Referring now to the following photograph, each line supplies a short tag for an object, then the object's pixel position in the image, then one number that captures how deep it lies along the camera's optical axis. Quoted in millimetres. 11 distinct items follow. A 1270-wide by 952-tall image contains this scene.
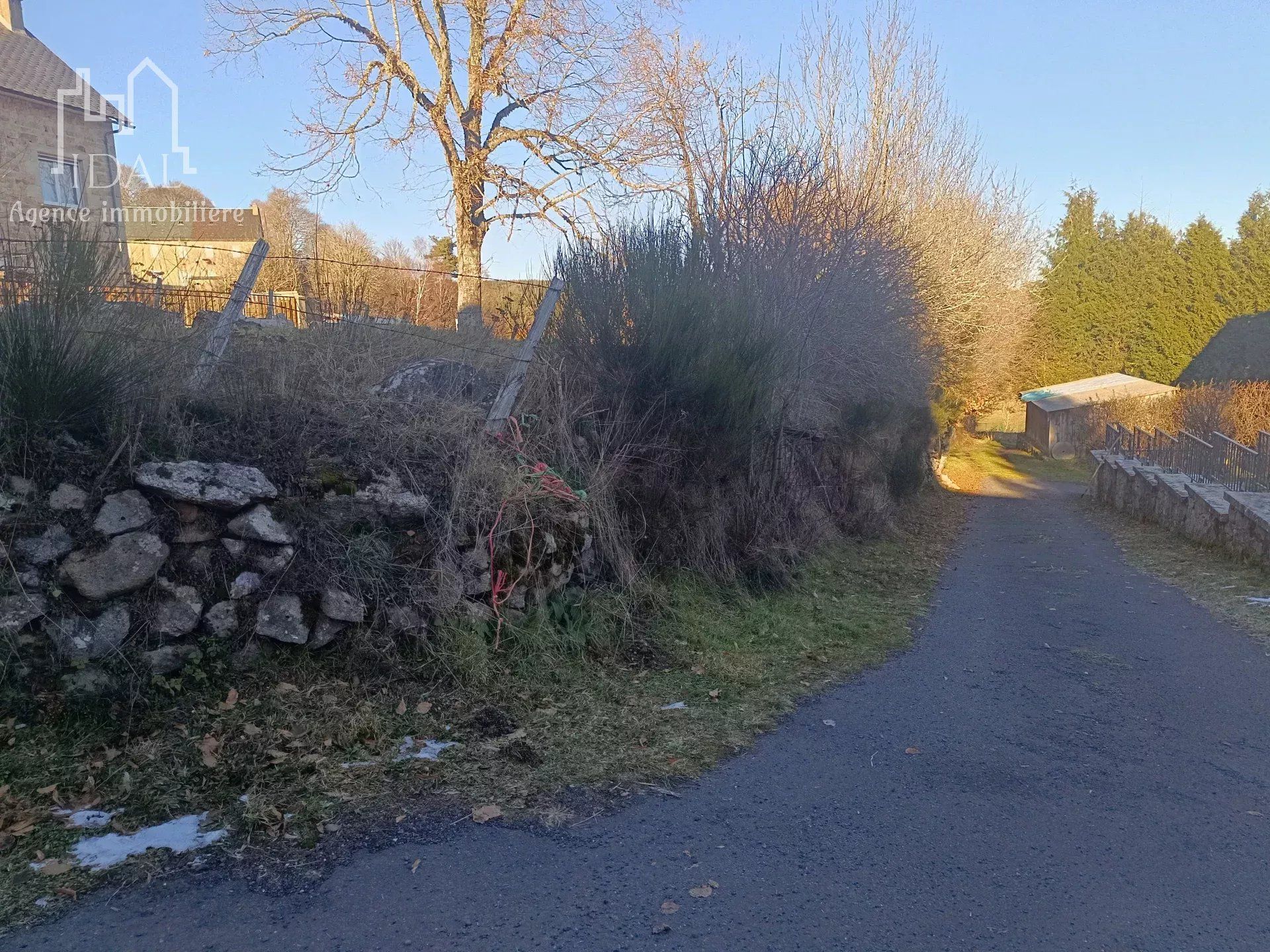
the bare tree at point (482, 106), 17906
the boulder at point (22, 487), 4891
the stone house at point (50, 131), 20516
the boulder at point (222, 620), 5090
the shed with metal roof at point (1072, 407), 43625
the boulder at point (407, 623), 5660
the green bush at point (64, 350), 4949
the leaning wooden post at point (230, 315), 5906
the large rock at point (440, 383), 7031
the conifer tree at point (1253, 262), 51469
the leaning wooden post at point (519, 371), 7156
